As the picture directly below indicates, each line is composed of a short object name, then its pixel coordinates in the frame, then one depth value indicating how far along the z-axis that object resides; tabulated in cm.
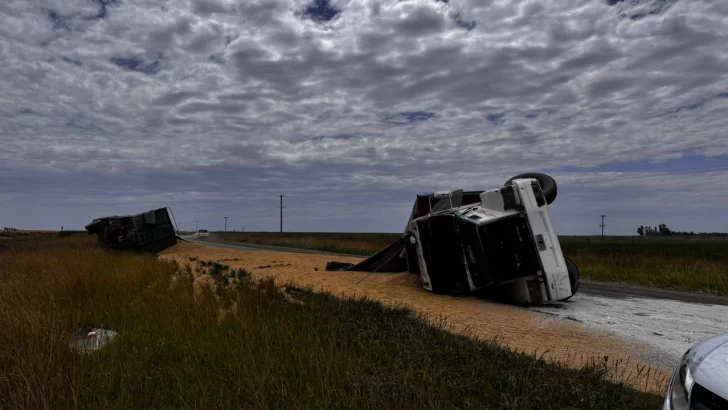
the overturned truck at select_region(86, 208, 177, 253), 2391
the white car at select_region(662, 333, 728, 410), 237
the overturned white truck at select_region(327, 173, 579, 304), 976
